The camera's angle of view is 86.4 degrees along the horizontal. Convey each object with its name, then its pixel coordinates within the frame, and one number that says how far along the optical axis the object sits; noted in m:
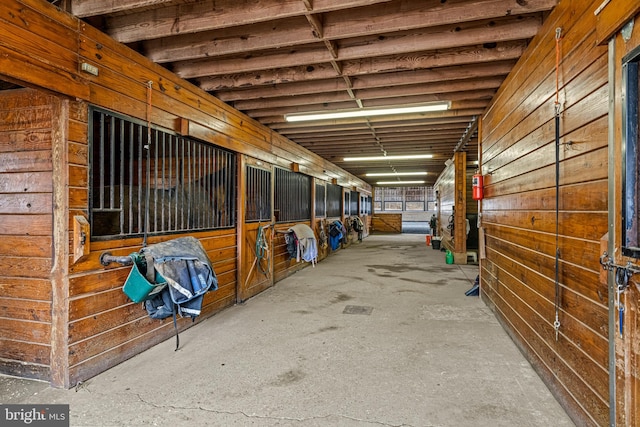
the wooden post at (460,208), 7.48
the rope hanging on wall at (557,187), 2.14
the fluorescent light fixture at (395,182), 16.17
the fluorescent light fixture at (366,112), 4.36
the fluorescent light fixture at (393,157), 8.45
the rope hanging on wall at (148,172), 2.87
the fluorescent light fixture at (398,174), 12.38
